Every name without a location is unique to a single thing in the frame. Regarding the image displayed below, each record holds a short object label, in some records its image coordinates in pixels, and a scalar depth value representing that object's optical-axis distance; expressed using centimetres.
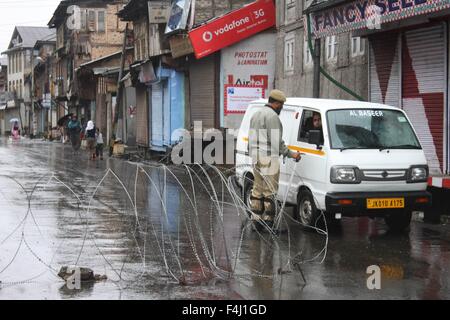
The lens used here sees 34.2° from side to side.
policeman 1082
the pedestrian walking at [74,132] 3928
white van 1057
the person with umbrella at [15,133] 7106
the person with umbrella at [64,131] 5956
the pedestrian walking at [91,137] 3409
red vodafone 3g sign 2561
